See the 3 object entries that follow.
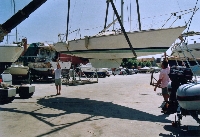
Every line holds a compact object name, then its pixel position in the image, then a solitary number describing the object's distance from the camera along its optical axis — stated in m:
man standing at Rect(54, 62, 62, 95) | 10.74
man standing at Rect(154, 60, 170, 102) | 7.23
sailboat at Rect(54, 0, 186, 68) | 8.74
